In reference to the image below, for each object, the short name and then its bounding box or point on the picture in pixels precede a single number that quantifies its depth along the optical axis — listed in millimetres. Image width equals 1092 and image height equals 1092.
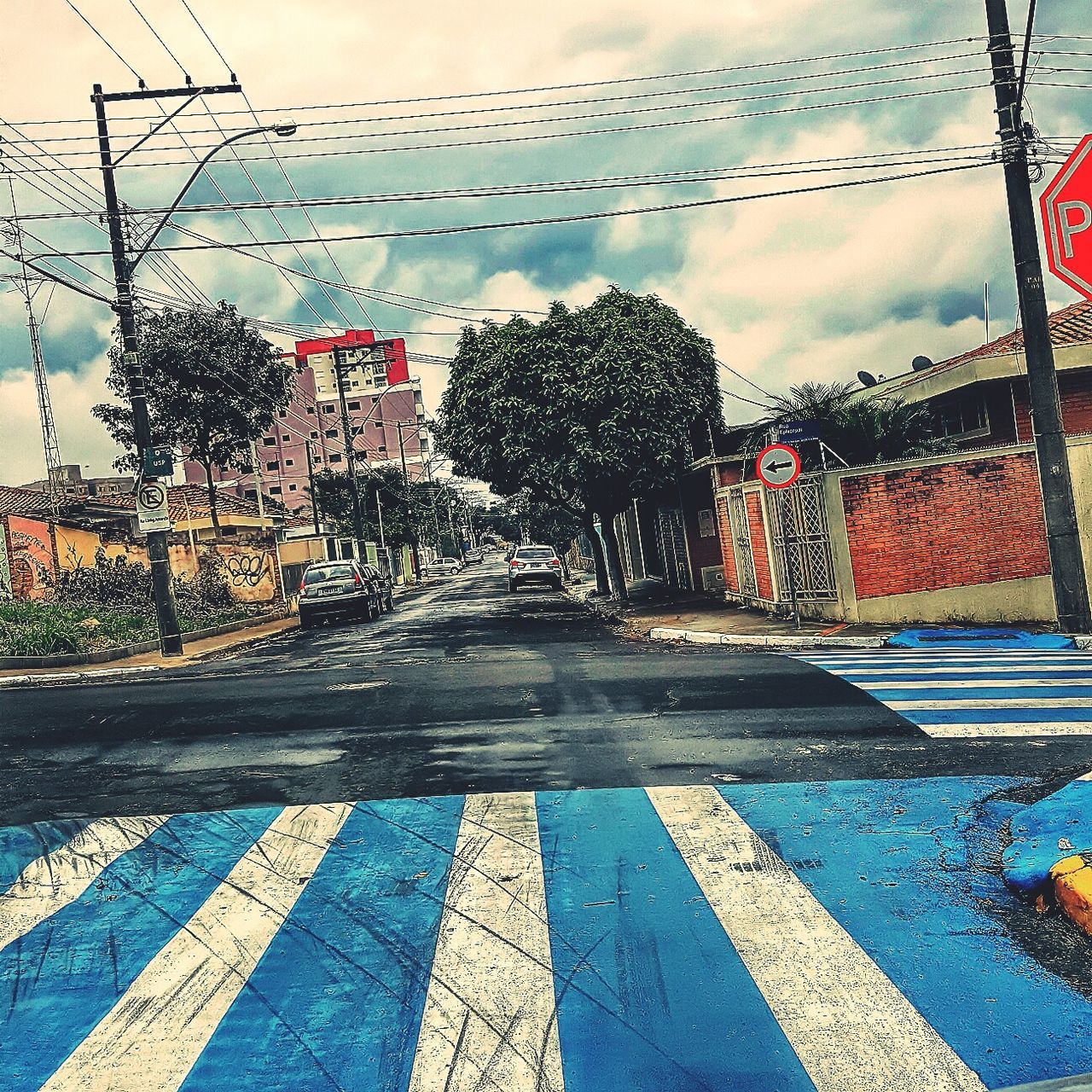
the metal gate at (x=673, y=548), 33188
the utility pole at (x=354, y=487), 47416
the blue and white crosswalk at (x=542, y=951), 3977
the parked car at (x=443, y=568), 87400
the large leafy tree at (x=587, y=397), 27438
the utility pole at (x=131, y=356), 21656
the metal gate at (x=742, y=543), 22906
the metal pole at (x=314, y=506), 49944
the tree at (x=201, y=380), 40938
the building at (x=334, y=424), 112750
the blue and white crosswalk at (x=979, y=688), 9180
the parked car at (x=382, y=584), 34094
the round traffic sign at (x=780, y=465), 17719
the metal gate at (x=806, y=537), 18797
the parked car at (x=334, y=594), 30828
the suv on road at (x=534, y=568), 46656
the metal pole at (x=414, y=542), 82312
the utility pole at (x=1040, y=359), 15141
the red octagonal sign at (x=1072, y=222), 7668
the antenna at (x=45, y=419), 43731
